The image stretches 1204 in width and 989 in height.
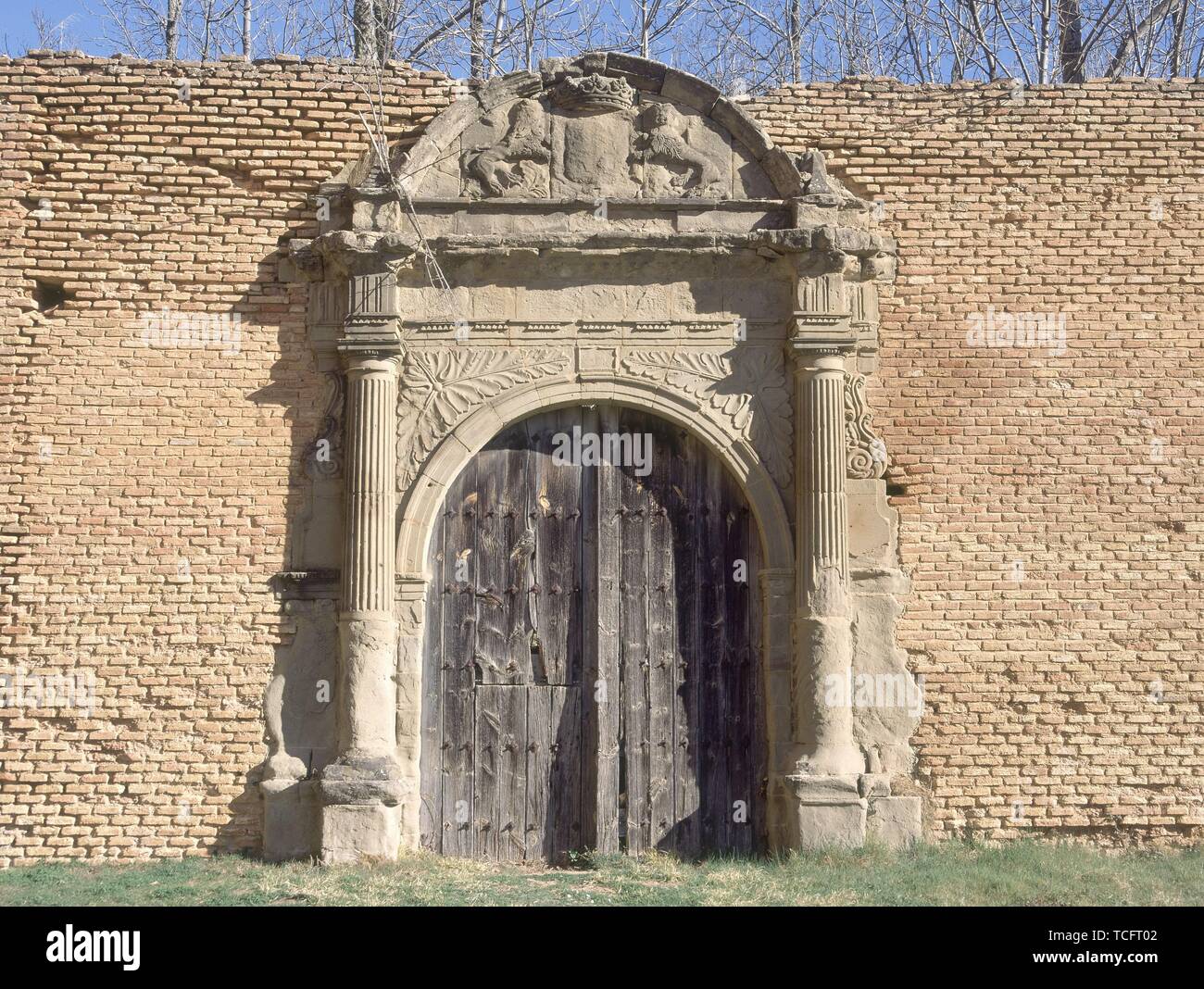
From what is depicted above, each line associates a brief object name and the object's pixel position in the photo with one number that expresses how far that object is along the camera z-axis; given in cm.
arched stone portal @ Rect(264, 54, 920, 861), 758
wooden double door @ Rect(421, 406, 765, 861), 775
